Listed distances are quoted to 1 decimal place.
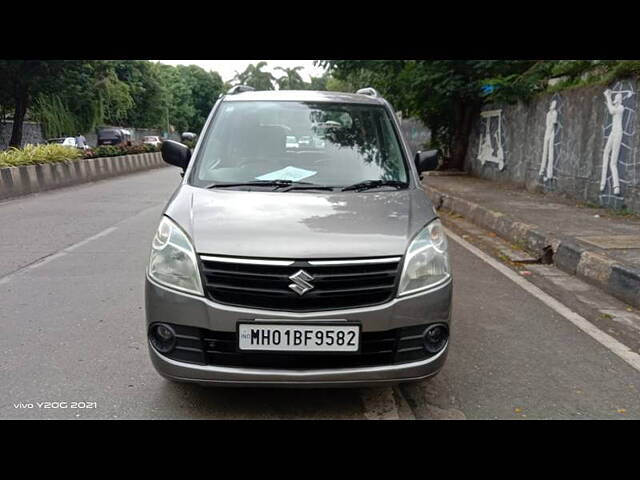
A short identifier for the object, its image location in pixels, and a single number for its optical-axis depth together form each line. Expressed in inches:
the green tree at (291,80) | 2918.3
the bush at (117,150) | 761.8
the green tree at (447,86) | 523.8
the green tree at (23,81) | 936.3
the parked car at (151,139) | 1791.1
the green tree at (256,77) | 2942.9
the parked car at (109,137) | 1421.0
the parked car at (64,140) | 1088.8
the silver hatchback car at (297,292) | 107.0
